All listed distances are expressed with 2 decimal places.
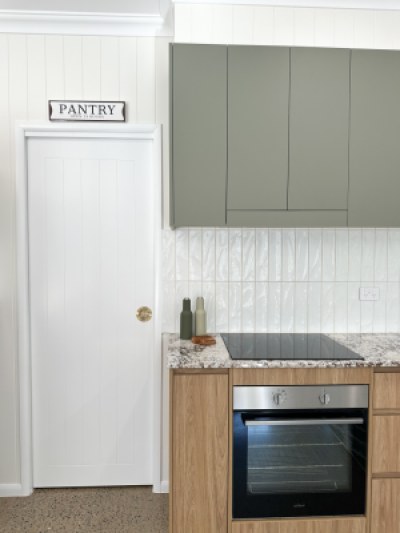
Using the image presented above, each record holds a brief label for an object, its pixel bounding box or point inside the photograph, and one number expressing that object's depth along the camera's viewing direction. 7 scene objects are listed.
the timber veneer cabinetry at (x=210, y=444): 2.09
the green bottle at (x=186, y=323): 2.51
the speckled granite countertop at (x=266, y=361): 2.06
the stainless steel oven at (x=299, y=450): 2.09
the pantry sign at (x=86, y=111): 2.64
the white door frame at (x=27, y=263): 2.67
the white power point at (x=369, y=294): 2.72
